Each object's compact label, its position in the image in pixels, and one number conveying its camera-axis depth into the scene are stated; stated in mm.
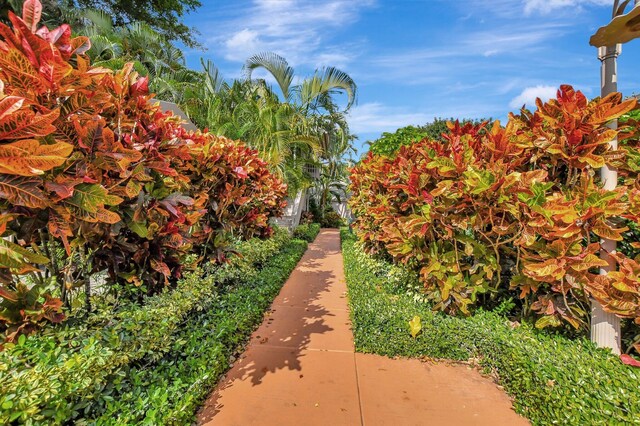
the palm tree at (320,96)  12438
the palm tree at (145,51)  11977
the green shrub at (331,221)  17903
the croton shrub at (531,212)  2439
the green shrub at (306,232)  11281
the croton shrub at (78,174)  1388
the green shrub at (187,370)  1959
